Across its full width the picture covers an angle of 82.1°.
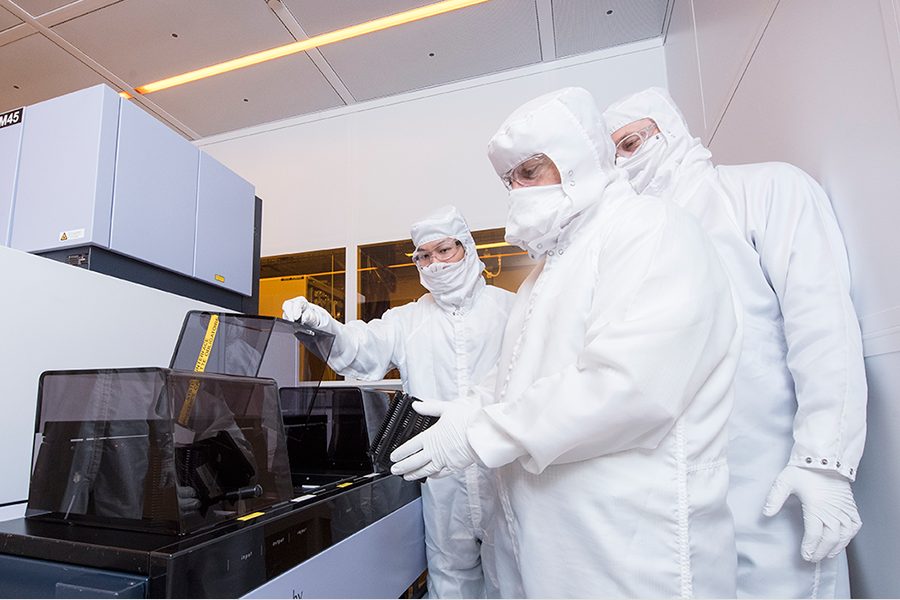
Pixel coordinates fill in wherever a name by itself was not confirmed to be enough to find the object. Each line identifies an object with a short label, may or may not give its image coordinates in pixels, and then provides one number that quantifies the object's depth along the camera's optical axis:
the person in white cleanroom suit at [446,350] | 1.61
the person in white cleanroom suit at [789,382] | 0.93
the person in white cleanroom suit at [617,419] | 0.80
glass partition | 2.84
